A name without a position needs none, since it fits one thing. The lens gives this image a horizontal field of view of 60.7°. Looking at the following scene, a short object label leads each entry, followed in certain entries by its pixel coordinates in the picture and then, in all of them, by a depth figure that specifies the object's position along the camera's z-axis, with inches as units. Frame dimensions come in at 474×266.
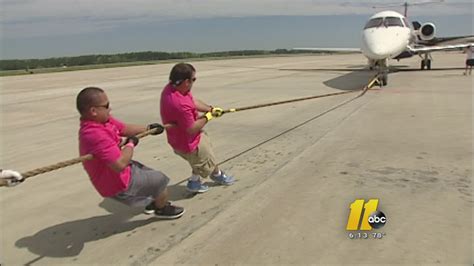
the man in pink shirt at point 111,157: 127.2
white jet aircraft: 593.8
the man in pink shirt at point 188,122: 171.2
